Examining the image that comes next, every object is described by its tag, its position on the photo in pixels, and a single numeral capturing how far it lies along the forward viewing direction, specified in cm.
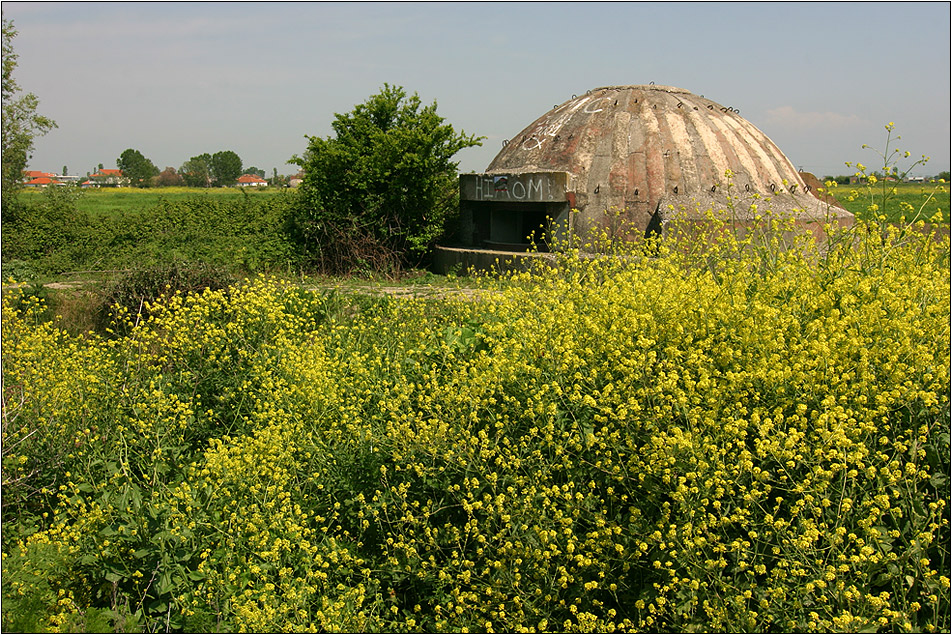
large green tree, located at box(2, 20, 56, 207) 1906
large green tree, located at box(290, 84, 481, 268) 1550
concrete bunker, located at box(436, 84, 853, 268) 1370
